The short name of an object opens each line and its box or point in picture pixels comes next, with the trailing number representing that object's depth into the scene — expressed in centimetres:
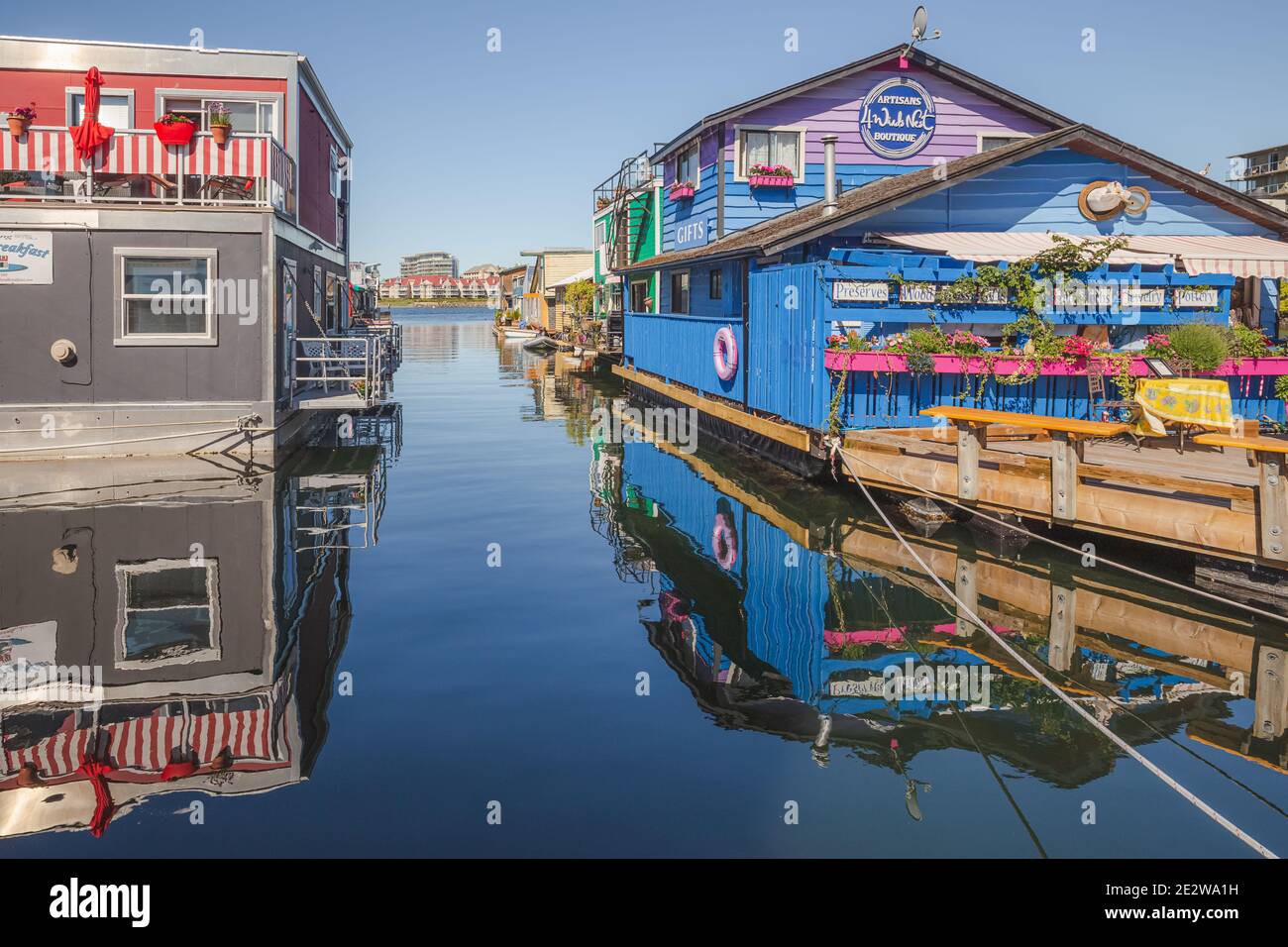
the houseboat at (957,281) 1538
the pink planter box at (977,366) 1529
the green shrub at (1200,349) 1524
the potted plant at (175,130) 1652
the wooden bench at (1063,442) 1119
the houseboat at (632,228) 3369
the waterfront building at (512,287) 9625
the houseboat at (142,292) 1673
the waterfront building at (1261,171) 9556
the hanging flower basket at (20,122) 1650
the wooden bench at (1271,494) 928
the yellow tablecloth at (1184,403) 1182
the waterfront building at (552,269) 6675
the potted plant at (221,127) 1675
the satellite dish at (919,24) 2395
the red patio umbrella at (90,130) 1638
